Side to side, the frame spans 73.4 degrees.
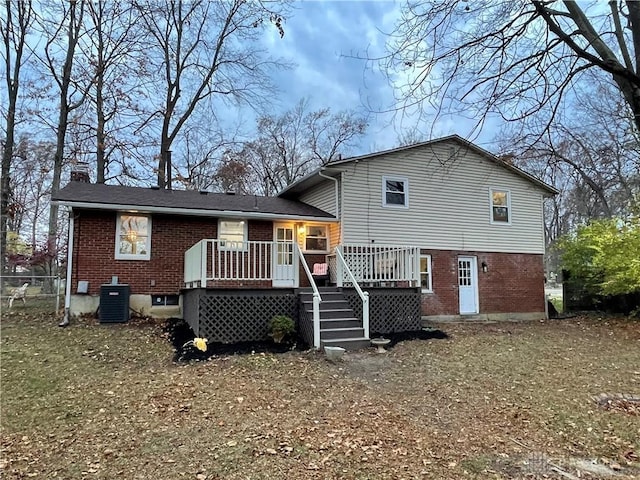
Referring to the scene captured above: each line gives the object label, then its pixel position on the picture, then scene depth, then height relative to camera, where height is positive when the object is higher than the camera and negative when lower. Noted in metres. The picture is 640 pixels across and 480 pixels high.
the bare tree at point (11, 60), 15.70 +8.64
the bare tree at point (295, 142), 29.09 +9.11
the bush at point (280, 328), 9.02 -1.11
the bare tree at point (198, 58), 20.67 +10.97
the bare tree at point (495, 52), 5.21 +2.79
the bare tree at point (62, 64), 17.28 +8.94
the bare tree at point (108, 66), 18.94 +9.47
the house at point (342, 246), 9.62 +0.90
